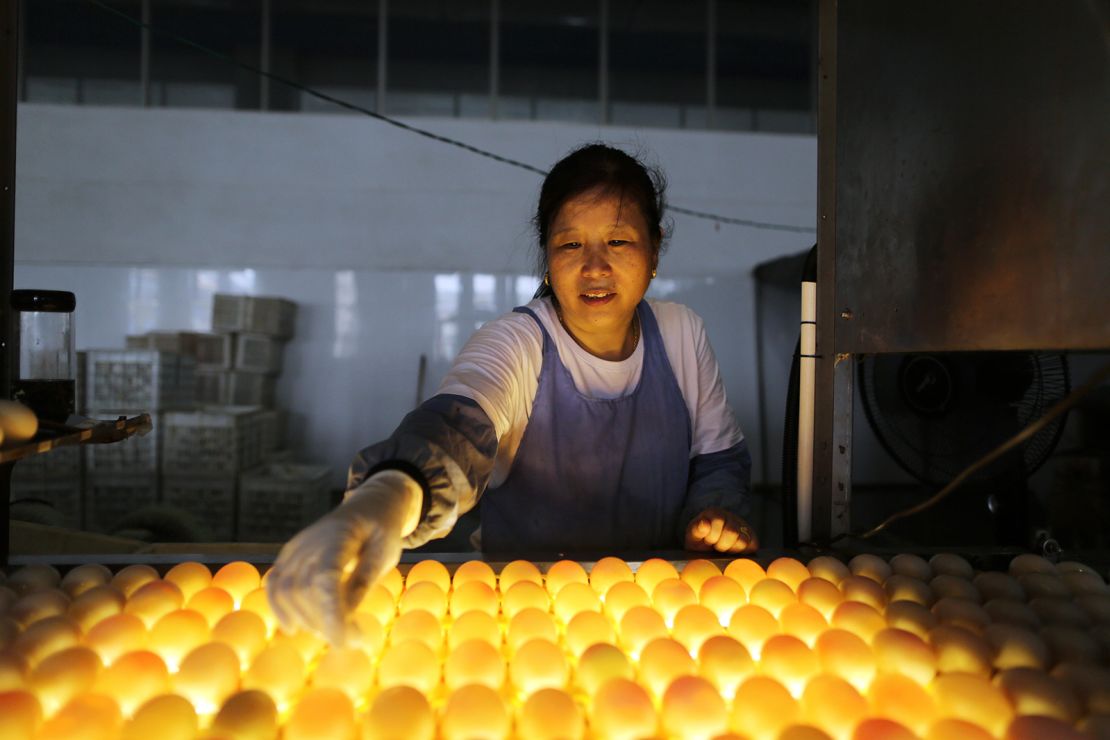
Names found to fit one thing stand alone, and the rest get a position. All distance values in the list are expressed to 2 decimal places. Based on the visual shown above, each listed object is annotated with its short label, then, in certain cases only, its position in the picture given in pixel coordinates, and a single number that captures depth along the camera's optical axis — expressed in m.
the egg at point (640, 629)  0.89
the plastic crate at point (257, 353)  4.80
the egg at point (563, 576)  1.07
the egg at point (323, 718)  0.67
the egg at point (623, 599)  0.99
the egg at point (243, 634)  0.85
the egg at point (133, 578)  0.99
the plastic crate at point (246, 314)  4.74
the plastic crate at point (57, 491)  4.32
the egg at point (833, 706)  0.70
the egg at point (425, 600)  0.97
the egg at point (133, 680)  0.74
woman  1.49
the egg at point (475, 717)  0.68
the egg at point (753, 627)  0.90
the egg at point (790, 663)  0.81
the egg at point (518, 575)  1.07
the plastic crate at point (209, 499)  4.34
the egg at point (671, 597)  0.99
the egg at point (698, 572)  1.08
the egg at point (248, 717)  0.67
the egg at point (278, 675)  0.76
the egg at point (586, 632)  0.88
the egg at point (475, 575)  1.06
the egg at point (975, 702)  0.71
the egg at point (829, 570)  1.08
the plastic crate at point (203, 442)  4.30
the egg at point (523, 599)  0.98
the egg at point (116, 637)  0.83
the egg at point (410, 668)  0.78
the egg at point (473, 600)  0.98
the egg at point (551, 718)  0.68
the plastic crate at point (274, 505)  4.31
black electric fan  1.69
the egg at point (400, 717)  0.67
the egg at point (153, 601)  0.92
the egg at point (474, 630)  0.87
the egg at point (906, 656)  0.80
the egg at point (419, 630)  0.87
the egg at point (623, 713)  0.70
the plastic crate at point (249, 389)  4.78
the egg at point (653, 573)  1.08
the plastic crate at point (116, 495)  4.39
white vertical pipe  1.32
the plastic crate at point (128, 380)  4.23
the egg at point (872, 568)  1.09
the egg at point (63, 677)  0.74
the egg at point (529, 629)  0.88
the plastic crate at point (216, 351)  4.78
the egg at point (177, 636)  0.85
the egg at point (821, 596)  0.98
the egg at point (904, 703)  0.71
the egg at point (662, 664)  0.79
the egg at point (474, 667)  0.78
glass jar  1.09
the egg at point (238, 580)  1.03
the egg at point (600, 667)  0.79
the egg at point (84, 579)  0.99
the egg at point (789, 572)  1.07
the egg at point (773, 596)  0.99
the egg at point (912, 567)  1.11
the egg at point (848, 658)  0.81
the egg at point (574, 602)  0.99
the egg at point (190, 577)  1.01
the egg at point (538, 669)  0.79
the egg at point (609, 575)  1.08
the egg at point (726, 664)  0.80
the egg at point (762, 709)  0.70
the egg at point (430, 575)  1.05
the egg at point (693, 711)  0.71
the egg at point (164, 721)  0.66
